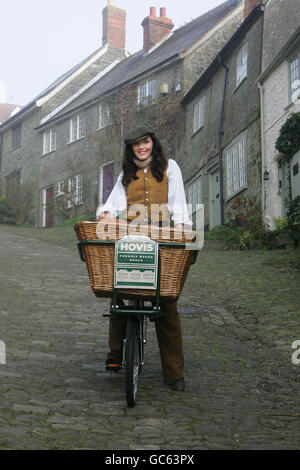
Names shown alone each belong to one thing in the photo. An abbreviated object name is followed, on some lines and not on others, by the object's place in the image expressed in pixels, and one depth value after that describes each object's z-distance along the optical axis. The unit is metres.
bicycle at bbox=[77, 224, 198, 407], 3.98
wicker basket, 3.98
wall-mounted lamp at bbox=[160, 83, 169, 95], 23.43
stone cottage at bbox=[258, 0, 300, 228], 14.65
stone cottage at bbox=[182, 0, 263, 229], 16.91
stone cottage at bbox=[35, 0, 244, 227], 23.41
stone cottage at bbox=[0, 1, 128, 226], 30.95
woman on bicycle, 4.58
